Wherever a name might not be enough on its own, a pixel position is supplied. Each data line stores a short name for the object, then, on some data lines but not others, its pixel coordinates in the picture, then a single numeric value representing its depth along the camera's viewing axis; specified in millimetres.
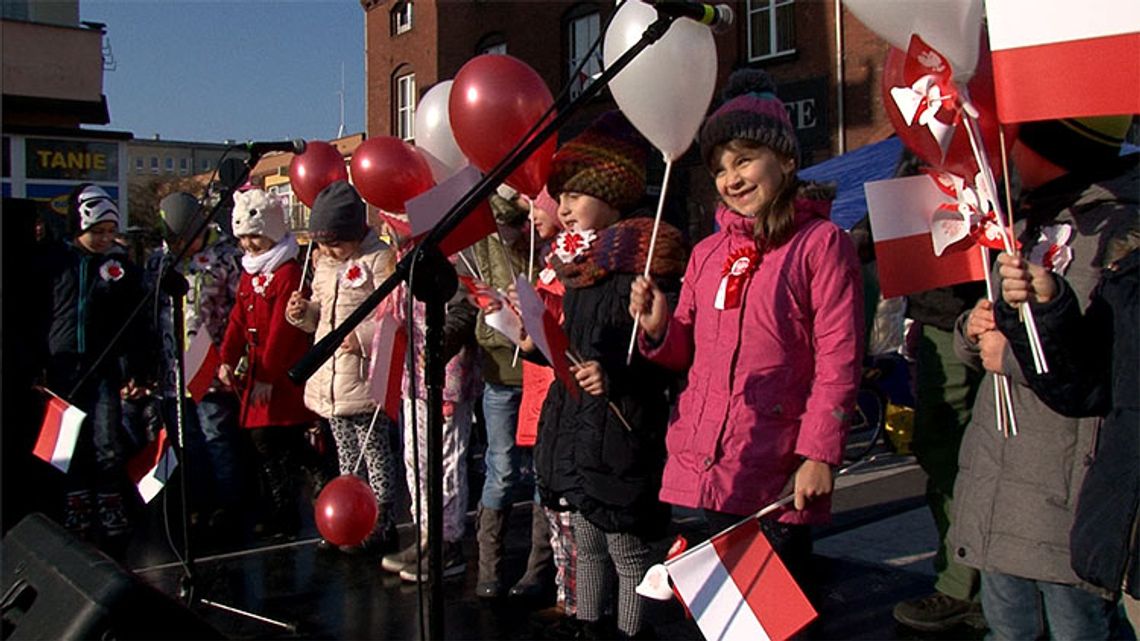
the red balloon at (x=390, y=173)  3559
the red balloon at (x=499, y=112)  3096
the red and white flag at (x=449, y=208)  2291
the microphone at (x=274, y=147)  3553
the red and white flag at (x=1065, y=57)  1774
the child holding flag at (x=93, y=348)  5027
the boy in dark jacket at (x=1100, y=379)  1884
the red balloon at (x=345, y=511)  3287
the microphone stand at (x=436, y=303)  1839
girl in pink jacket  2400
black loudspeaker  1757
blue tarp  6887
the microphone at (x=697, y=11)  1912
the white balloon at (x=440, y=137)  3863
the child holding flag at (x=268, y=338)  5012
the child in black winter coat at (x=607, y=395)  3057
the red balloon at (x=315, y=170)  4909
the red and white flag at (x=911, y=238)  2264
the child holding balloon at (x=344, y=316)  4543
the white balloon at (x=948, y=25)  2006
